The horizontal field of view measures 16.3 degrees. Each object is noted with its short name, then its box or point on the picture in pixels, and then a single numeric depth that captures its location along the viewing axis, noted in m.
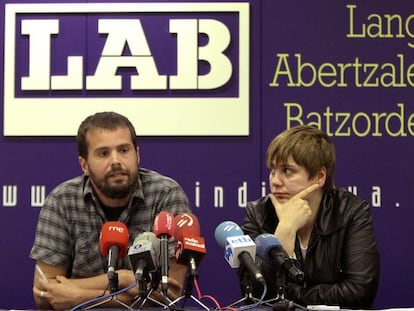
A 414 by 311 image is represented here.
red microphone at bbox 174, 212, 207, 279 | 3.39
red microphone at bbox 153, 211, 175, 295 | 3.37
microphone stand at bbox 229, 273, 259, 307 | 3.38
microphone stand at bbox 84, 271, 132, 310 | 3.36
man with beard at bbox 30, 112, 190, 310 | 3.93
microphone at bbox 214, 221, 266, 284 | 3.34
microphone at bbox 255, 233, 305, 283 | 3.38
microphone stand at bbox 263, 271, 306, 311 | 3.37
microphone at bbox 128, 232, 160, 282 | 3.36
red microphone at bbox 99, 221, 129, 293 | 3.45
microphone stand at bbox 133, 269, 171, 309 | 3.39
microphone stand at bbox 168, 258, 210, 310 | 3.35
